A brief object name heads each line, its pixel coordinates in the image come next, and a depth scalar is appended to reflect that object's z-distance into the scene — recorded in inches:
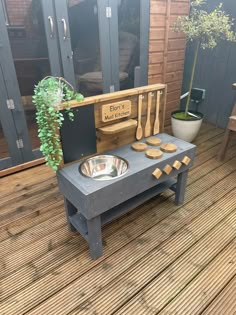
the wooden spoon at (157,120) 60.7
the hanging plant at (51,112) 41.4
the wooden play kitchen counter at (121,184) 44.8
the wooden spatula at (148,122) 59.2
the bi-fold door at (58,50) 71.7
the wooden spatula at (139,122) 57.5
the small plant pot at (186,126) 97.8
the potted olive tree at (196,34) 79.8
